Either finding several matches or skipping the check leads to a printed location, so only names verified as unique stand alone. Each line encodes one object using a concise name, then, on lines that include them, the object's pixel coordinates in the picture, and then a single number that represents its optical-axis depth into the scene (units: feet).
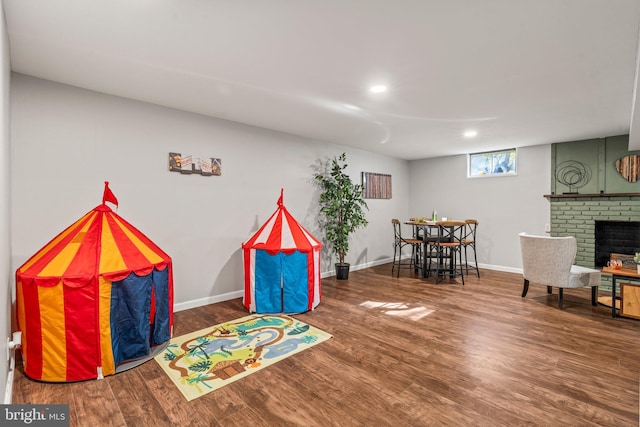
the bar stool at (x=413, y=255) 18.62
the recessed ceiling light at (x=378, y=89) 9.71
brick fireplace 15.53
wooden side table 11.21
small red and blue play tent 11.75
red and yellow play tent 7.12
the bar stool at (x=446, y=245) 16.83
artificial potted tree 17.12
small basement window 19.62
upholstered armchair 12.23
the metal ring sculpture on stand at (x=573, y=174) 16.76
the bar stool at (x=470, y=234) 20.35
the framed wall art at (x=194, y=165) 11.98
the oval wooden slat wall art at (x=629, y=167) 15.35
